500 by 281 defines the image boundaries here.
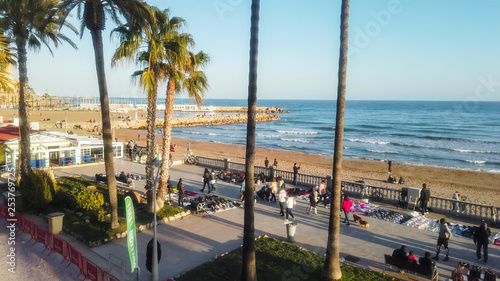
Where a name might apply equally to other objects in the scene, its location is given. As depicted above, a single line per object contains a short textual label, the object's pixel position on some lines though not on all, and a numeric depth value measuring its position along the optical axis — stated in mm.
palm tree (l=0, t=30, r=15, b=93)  6461
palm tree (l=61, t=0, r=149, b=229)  12094
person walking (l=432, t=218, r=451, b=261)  11547
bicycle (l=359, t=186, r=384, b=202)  19141
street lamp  9305
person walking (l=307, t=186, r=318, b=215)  16406
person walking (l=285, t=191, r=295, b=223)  15211
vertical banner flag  9133
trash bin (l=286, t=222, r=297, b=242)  12969
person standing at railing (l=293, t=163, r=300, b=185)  22812
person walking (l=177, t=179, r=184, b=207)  17297
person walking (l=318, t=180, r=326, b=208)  18469
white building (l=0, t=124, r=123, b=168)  24703
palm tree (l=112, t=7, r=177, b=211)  14250
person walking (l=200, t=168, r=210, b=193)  20250
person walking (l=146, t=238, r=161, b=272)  10070
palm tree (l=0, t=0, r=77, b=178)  15953
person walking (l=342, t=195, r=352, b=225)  14930
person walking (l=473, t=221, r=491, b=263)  11305
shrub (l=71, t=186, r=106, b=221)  14697
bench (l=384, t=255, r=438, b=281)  9883
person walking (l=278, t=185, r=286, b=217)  16047
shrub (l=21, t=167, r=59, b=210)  15625
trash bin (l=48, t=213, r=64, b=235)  13328
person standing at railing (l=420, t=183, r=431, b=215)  16453
